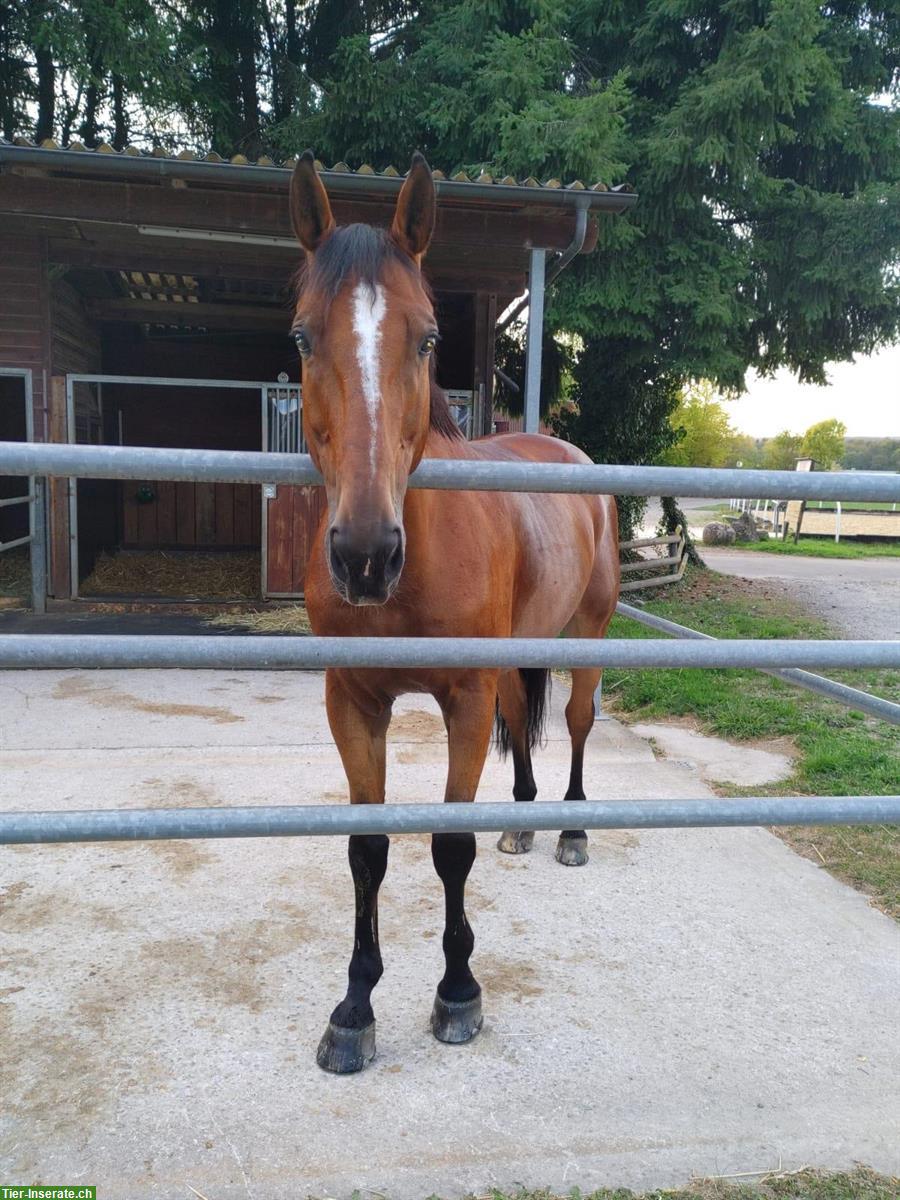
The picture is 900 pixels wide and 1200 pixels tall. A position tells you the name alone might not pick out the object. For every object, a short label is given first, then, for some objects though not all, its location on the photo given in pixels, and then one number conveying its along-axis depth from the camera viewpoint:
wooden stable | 5.73
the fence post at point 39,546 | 7.52
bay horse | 1.48
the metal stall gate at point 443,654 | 1.36
